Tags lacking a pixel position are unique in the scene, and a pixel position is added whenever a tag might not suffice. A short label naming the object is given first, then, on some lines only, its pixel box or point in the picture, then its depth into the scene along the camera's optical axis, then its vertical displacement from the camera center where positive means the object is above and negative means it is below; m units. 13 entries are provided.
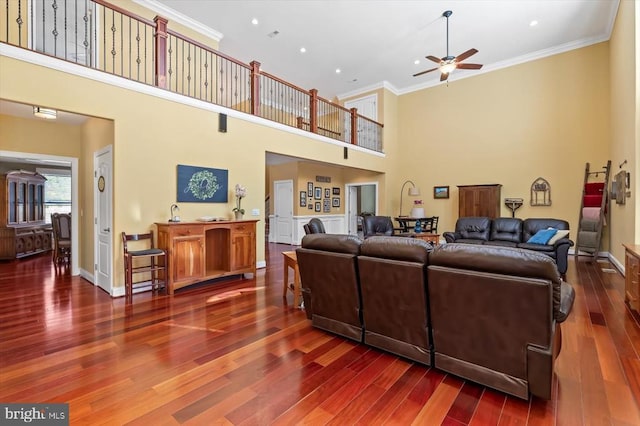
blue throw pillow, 5.33 -0.46
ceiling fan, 5.54 +2.70
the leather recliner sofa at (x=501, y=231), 5.85 -0.42
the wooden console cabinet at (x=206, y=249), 4.25 -0.61
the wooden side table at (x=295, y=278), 3.70 -0.85
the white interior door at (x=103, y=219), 4.28 -0.13
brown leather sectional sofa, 1.79 -0.65
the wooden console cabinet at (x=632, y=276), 3.11 -0.70
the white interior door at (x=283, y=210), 9.70 +0.00
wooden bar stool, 3.95 -0.72
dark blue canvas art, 4.74 +0.41
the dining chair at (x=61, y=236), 5.95 -0.51
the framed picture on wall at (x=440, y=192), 8.82 +0.53
